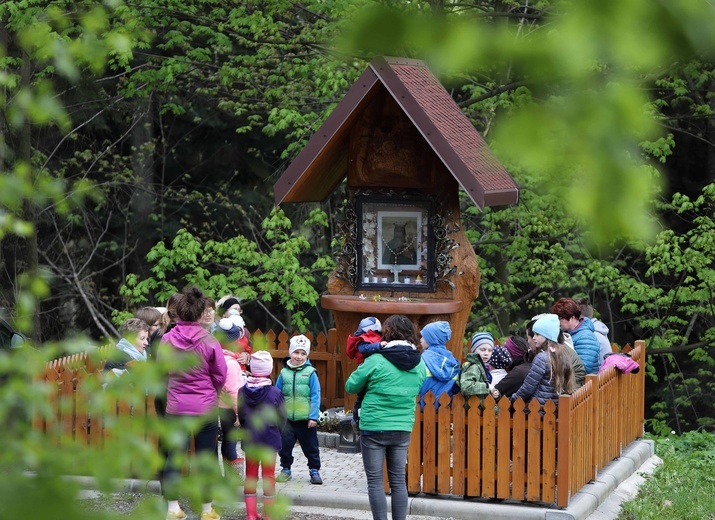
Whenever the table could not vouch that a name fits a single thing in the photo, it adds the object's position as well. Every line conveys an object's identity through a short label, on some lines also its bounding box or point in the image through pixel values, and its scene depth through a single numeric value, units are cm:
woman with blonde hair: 1747
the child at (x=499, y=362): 1964
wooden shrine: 2345
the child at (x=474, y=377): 1769
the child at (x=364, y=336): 1894
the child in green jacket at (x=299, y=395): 1875
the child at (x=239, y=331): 1894
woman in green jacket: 1540
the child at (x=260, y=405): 1644
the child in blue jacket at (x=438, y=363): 1812
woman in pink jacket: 1611
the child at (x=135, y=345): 1920
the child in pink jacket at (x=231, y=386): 1741
